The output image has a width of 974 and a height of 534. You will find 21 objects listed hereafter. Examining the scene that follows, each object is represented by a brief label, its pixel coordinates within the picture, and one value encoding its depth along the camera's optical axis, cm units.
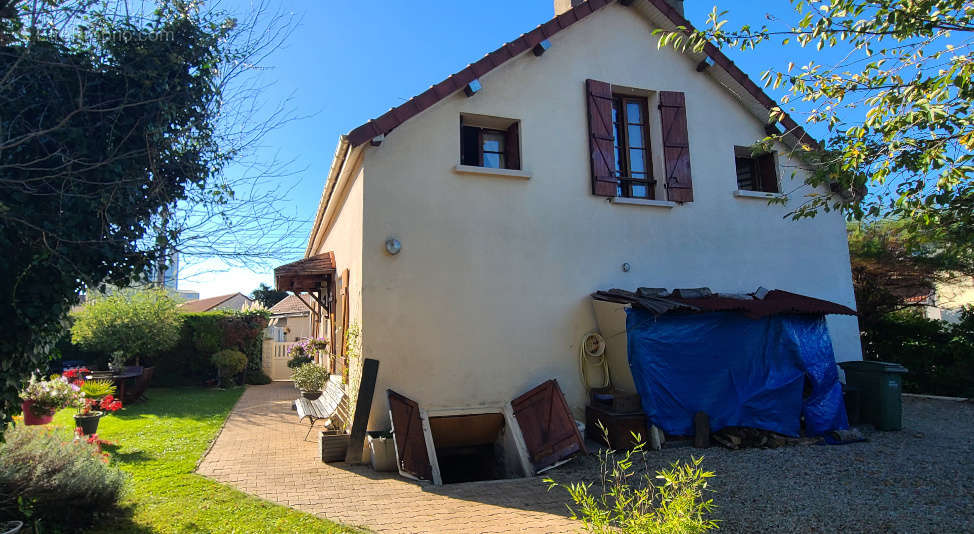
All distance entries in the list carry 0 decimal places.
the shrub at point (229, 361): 1527
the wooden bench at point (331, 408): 781
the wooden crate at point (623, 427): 749
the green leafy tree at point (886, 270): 1355
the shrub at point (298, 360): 1392
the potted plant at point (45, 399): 724
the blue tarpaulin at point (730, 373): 770
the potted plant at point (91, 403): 745
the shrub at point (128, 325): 1334
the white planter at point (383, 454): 666
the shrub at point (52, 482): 427
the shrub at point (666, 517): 284
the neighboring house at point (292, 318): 2327
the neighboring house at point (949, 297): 1529
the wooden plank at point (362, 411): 686
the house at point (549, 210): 749
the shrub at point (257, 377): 1664
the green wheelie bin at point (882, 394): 845
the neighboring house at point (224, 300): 4309
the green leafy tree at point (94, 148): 433
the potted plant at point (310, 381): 1012
